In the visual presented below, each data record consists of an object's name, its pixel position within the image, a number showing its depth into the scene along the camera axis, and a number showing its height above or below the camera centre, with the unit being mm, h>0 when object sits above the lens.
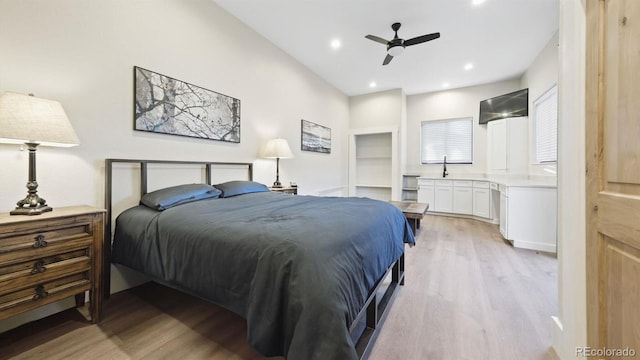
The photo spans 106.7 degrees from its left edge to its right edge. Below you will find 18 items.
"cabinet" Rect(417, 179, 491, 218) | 4703 -358
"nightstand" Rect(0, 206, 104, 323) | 1220 -465
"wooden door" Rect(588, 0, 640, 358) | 803 +24
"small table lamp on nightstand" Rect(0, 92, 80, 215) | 1264 +279
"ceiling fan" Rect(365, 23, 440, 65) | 2992 +1788
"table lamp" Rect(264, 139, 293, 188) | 3301 +400
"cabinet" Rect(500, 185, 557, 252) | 2949 -490
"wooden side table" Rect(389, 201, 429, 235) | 3400 -472
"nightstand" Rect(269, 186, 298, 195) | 3451 -164
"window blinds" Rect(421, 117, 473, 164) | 5465 +909
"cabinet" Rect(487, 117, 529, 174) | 4348 +641
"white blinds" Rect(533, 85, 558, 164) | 3442 +846
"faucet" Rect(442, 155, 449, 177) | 5548 +236
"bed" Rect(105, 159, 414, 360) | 919 -413
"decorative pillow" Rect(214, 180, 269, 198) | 2488 -106
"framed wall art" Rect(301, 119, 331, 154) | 4479 +830
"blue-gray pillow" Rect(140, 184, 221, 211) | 1857 -151
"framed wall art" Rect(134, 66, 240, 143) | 2152 +719
